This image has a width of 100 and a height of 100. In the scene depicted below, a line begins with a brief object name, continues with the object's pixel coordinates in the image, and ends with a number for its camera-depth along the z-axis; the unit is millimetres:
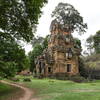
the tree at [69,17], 31629
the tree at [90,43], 43219
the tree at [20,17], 10904
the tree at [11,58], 11202
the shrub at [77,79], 22638
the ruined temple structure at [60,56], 25220
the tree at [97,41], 37572
